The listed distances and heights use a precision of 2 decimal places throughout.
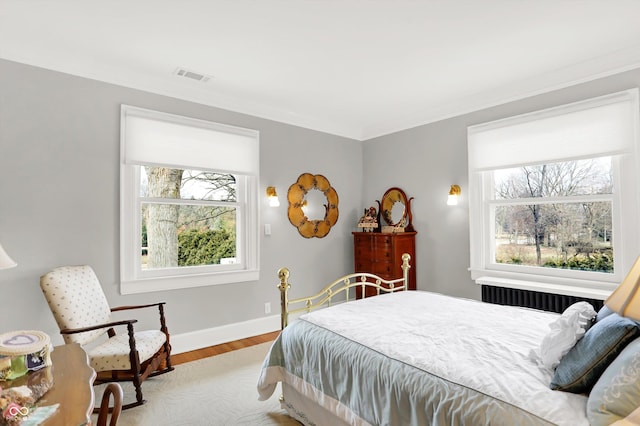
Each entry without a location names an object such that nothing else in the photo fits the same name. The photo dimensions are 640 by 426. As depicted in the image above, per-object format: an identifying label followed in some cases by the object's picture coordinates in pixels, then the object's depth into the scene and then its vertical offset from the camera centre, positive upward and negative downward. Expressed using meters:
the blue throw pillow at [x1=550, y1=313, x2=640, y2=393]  1.27 -0.53
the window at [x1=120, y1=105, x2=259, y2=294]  3.28 +0.18
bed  1.32 -0.69
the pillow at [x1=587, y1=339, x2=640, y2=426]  1.10 -0.58
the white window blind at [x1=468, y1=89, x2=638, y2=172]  2.97 +0.77
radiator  3.17 -0.80
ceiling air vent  3.21 +1.37
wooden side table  1.12 -0.63
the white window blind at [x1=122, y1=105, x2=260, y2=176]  3.28 +0.79
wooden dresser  4.25 -0.45
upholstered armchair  2.46 -0.84
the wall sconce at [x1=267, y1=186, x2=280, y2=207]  4.18 +0.27
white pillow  1.46 -0.52
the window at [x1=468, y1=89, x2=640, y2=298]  2.99 +0.18
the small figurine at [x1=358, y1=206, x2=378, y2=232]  4.67 -0.05
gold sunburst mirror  4.44 +0.15
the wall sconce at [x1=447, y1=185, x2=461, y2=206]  4.04 +0.25
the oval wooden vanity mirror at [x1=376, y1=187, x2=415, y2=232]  4.52 +0.08
